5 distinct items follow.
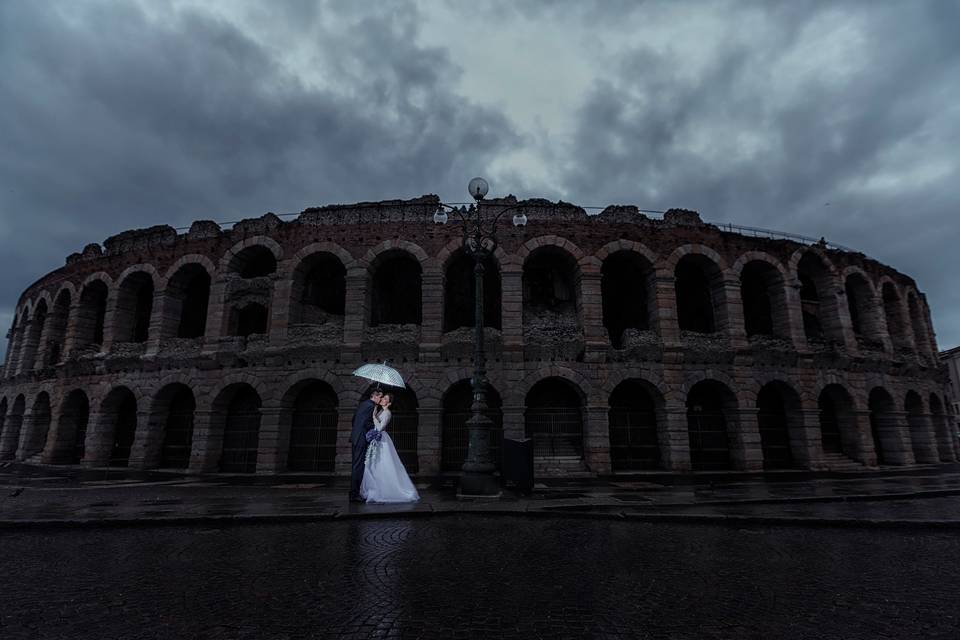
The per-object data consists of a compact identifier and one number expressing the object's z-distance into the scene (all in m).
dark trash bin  11.61
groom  10.19
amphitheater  17.70
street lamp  10.66
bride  10.02
